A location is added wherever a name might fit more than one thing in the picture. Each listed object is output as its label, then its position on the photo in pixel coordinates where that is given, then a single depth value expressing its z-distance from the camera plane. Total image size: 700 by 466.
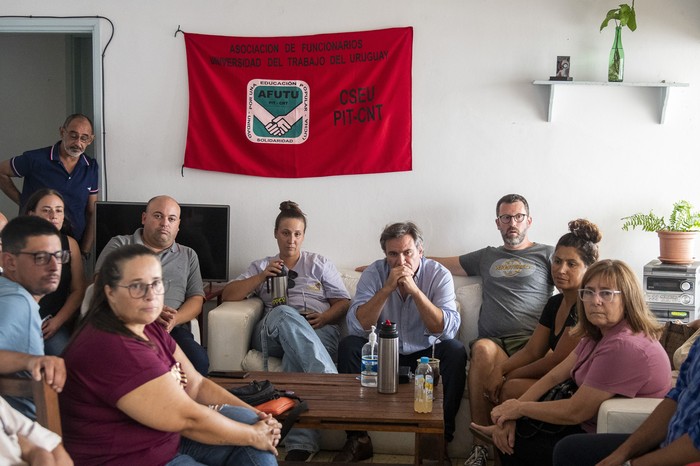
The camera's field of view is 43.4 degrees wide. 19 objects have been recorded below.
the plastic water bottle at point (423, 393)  3.02
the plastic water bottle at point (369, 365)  3.37
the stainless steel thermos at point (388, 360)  3.24
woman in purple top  2.37
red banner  5.05
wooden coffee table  2.96
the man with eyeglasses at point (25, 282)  2.47
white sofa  4.09
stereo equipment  4.39
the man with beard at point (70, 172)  5.02
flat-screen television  4.92
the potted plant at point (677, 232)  4.53
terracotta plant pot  4.52
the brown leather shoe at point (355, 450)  3.89
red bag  3.00
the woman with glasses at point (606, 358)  2.96
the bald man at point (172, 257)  4.56
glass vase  4.71
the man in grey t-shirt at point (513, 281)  4.46
